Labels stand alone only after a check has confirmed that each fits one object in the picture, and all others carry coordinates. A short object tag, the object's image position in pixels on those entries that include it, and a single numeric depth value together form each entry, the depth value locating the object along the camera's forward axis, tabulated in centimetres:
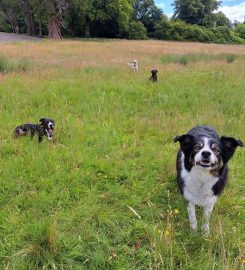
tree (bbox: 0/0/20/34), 4754
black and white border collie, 285
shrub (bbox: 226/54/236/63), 1585
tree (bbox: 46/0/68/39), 3953
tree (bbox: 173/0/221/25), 6532
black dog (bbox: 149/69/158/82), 984
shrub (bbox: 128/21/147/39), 5025
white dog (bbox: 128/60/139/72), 1177
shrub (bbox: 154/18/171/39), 5567
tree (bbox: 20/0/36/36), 4593
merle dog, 525
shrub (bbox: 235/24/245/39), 7452
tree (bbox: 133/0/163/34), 5959
